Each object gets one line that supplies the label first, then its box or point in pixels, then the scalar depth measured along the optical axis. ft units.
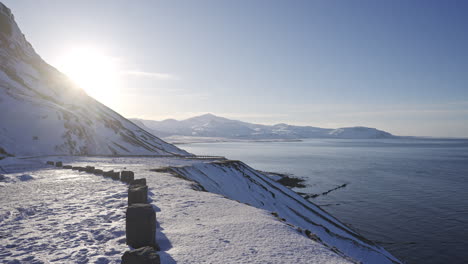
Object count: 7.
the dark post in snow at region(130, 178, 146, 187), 46.99
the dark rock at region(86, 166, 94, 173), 78.00
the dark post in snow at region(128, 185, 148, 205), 34.09
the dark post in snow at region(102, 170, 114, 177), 66.45
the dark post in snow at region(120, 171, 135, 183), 58.49
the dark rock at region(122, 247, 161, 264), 17.97
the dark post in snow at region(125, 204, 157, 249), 23.82
